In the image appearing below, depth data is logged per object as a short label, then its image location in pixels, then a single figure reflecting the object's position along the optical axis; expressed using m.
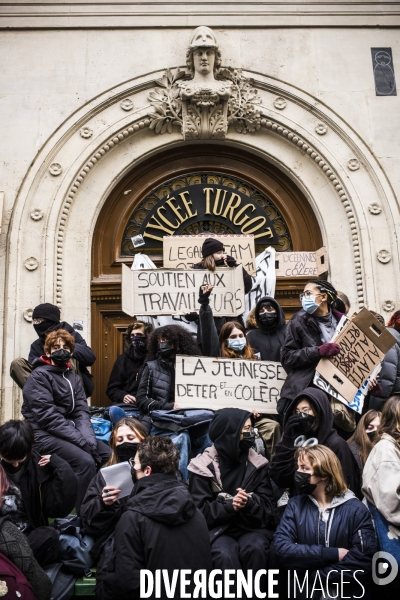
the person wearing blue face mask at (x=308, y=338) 6.71
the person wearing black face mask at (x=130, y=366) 8.10
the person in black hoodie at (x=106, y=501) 5.39
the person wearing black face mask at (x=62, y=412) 6.44
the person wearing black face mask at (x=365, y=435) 5.97
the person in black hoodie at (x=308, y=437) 5.71
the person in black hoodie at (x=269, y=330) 7.65
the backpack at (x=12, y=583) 4.39
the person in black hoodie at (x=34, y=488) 5.32
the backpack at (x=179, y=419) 6.90
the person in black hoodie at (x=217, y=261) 8.23
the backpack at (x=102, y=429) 7.46
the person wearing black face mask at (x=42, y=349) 7.67
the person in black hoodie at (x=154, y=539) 4.54
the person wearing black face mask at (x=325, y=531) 4.98
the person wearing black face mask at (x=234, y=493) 5.37
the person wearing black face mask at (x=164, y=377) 6.99
